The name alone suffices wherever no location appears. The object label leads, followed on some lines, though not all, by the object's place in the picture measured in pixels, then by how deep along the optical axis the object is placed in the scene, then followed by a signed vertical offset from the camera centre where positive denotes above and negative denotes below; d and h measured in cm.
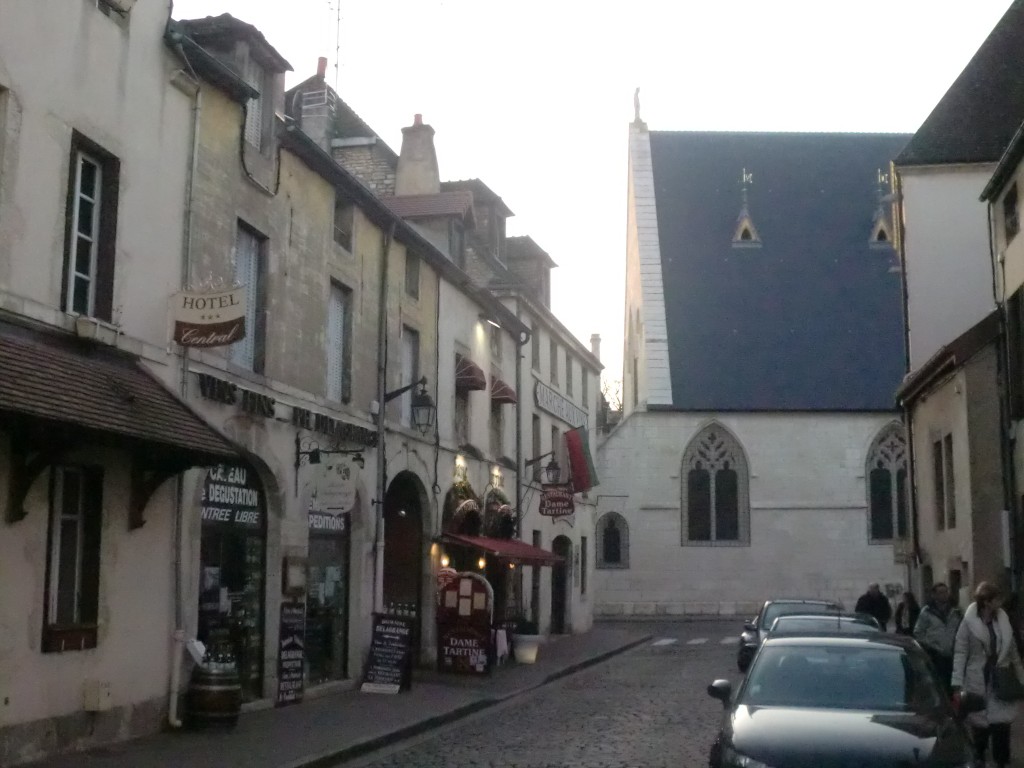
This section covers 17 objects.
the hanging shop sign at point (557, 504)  2838 +130
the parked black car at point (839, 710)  785 -95
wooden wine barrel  1328 -136
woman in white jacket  1043 -79
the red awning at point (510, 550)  2262 +27
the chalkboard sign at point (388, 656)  1808 -126
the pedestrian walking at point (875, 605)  2308 -68
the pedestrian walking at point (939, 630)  1378 -67
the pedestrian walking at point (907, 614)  2189 -79
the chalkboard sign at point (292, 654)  1587 -110
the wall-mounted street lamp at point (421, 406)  1969 +235
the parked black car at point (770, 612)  1996 -75
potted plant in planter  2414 -149
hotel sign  1273 +240
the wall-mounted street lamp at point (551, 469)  2914 +212
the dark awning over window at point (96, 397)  978 +136
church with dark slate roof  4619 +547
